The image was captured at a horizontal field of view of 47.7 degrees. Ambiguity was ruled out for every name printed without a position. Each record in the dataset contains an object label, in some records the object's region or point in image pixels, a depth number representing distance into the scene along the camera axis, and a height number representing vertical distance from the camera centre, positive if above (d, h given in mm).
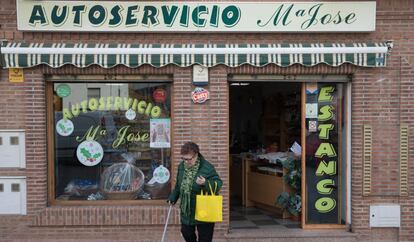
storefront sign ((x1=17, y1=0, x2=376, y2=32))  6938 +1473
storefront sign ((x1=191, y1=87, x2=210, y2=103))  7098 +296
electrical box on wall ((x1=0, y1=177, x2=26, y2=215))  7047 -1256
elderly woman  5305 -799
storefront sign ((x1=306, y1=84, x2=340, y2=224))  7516 -696
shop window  7398 -429
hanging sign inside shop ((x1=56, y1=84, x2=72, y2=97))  7352 +391
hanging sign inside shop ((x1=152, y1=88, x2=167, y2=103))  7430 +307
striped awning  6828 +887
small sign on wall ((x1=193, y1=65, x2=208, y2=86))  7043 +610
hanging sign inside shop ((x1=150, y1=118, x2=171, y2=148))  7465 -299
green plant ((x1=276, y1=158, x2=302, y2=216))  7965 -1295
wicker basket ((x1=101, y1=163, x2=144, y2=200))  7492 -1079
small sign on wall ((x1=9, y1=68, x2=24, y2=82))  7004 +595
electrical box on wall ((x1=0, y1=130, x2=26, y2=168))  7047 -517
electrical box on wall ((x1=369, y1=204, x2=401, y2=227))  7191 -1538
